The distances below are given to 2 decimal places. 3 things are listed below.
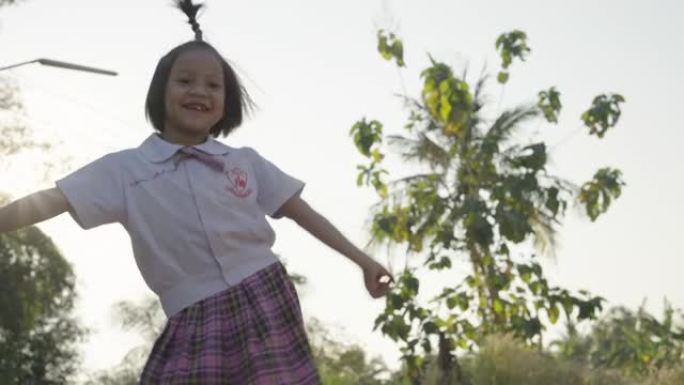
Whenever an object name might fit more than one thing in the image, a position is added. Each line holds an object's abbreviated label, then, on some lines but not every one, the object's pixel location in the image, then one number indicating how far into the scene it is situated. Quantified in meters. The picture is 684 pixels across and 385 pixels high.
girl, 2.67
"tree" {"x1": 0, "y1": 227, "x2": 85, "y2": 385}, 17.95
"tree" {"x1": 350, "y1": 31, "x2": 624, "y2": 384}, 9.55
